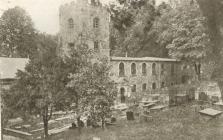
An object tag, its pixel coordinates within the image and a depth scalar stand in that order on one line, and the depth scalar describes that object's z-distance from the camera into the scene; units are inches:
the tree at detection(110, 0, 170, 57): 850.1
